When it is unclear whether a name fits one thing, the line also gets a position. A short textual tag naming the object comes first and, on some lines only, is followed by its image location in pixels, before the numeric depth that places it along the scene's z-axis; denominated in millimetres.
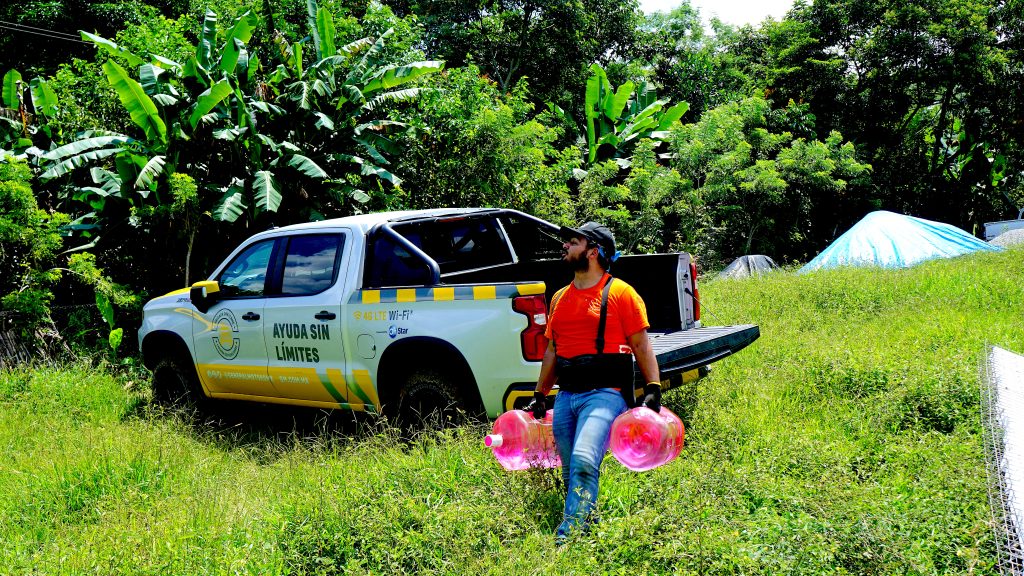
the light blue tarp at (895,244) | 17109
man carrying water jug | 3977
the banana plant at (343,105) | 11461
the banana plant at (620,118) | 21203
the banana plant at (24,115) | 11461
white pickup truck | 5309
